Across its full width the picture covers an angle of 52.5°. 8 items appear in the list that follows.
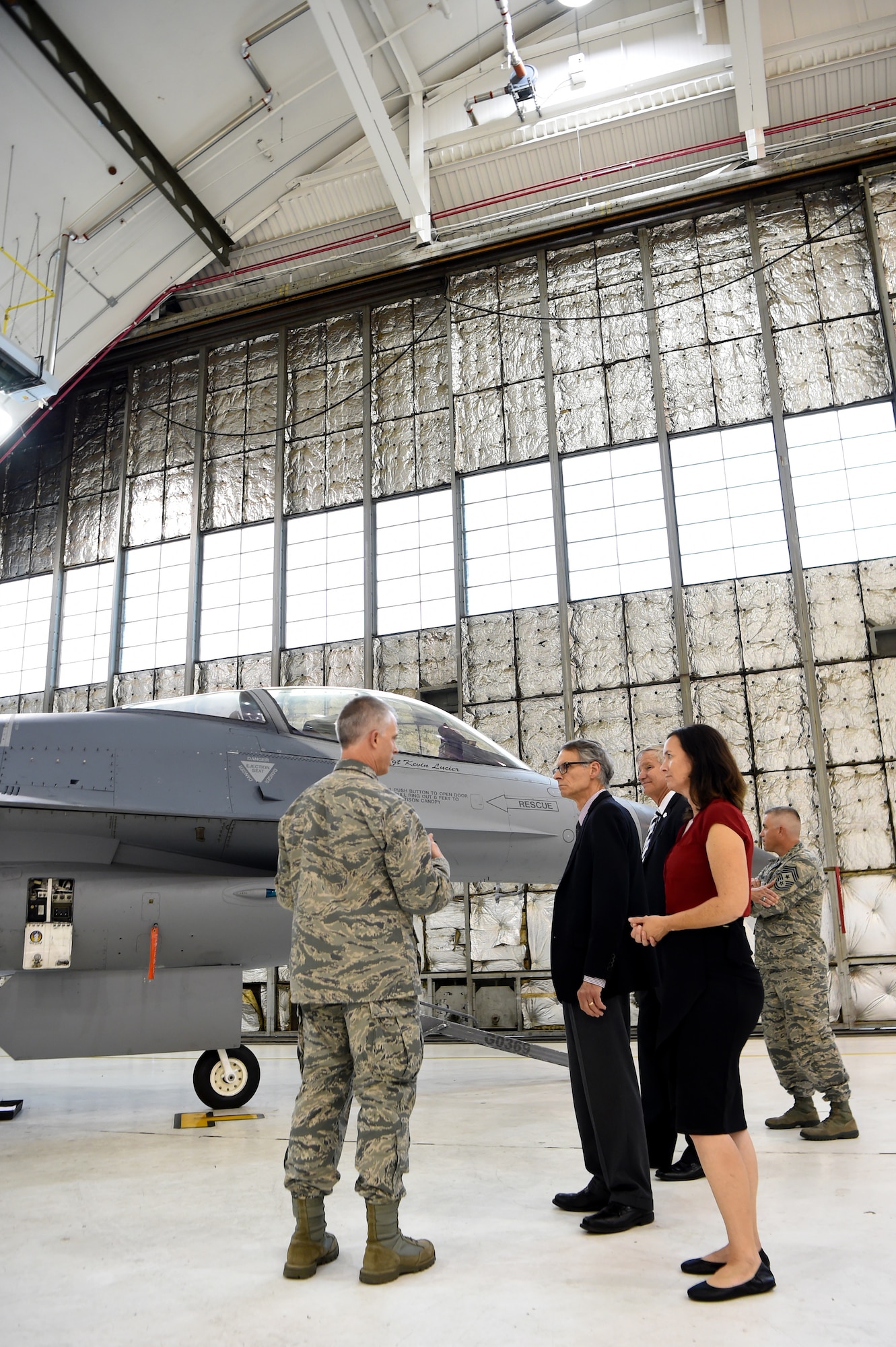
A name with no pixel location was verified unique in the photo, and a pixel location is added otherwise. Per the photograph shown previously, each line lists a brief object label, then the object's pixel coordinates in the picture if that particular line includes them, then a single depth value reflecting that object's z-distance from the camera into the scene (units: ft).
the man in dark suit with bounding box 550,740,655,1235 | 10.80
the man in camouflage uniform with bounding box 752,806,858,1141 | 16.02
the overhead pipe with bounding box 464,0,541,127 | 39.09
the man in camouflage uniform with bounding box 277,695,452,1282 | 9.22
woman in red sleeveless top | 8.47
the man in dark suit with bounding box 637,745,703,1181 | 13.25
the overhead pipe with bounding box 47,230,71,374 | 40.16
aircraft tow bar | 22.33
